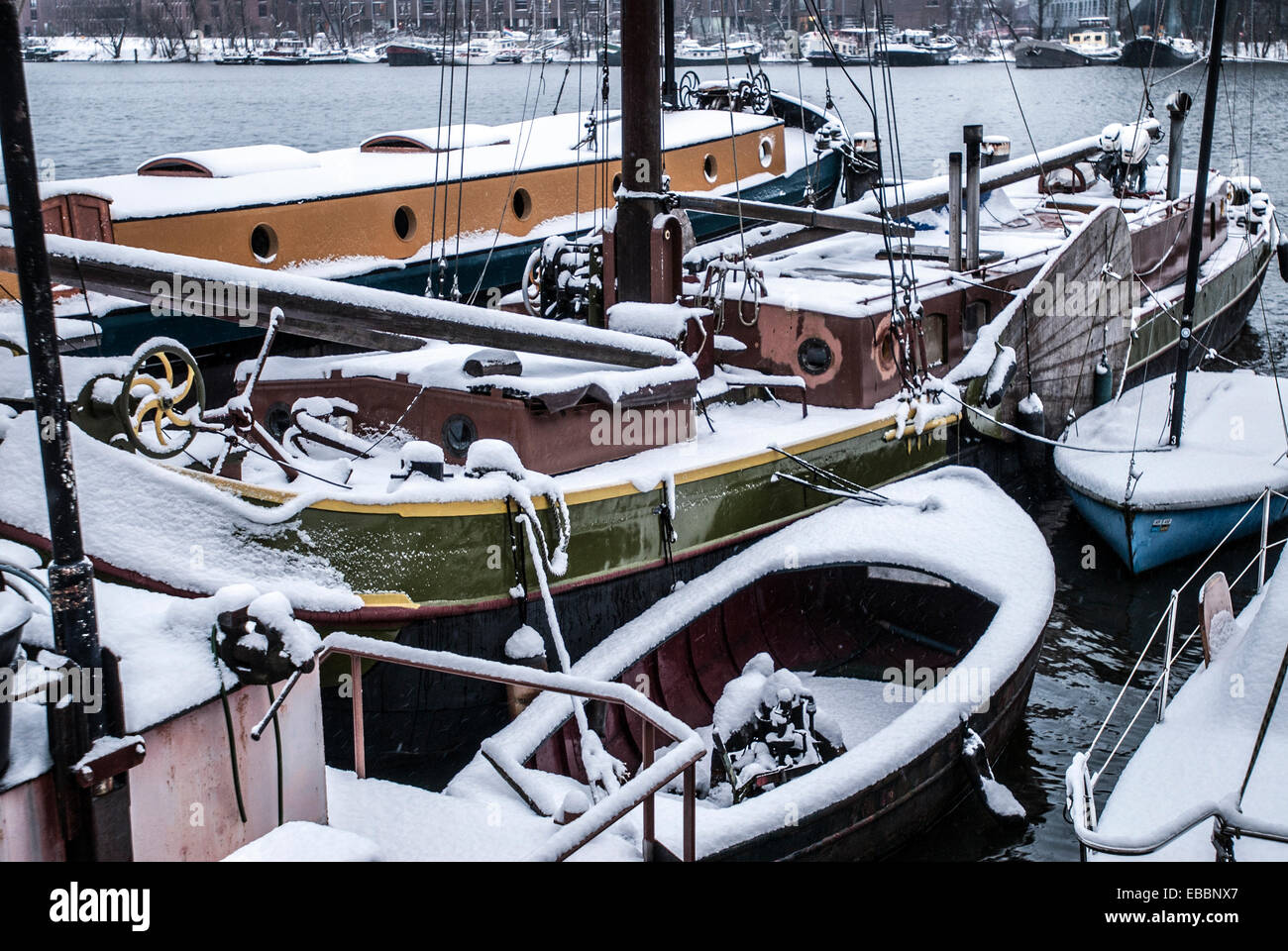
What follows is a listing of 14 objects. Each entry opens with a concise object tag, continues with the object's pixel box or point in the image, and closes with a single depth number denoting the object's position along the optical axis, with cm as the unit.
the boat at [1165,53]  9004
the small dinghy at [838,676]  826
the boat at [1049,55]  10256
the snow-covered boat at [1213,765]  660
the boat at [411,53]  11044
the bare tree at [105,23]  11344
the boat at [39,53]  11881
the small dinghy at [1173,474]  1342
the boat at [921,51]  10706
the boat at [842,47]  9912
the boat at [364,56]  11345
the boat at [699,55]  9125
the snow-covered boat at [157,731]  501
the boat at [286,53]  11156
